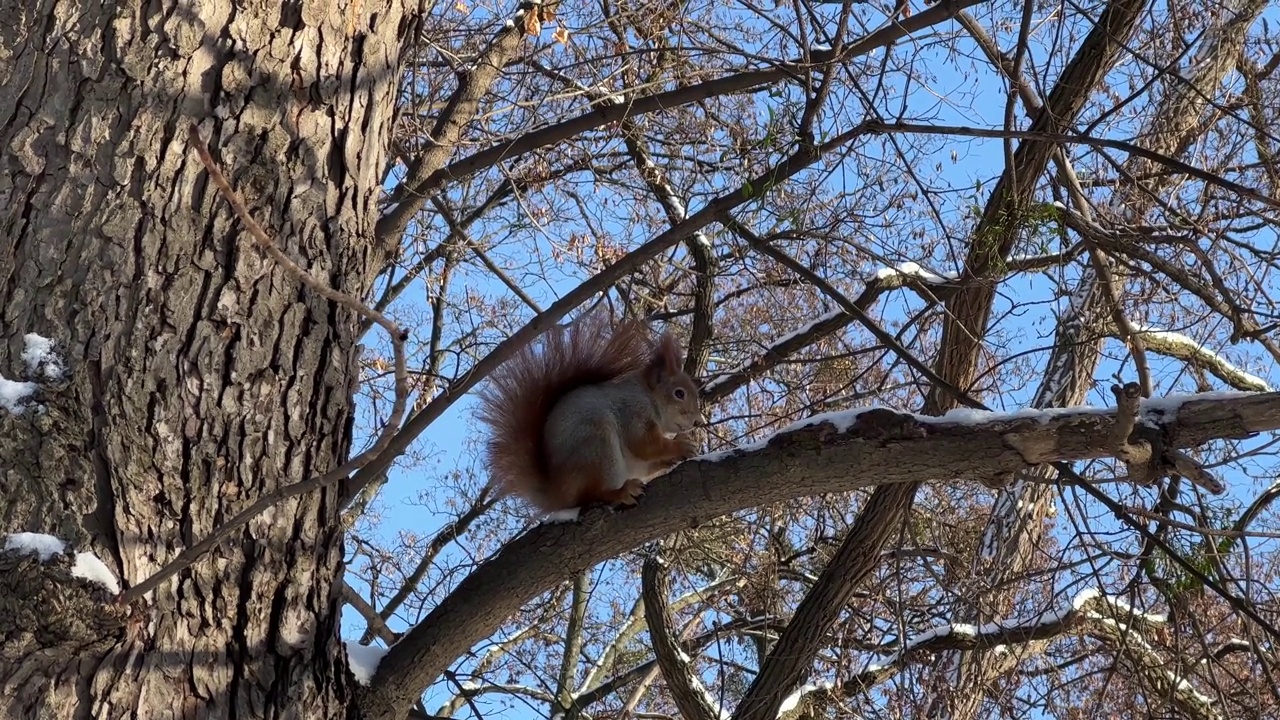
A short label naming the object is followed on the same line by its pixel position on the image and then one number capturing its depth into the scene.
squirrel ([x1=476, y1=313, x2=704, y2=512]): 2.98
